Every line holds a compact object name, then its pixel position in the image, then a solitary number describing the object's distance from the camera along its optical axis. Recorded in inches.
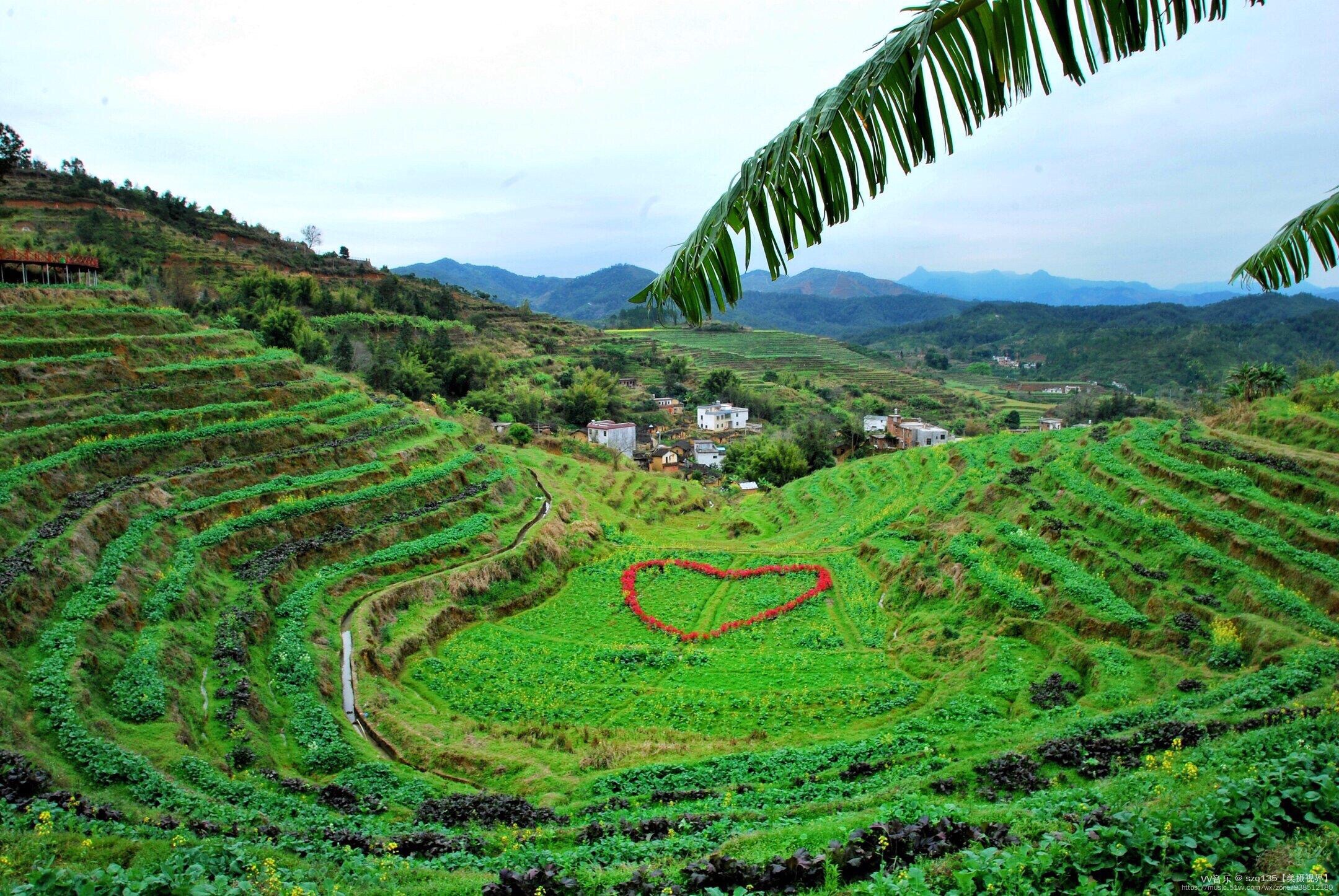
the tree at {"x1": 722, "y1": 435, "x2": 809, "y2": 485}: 1886.1
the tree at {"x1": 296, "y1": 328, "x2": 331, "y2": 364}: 1753.2
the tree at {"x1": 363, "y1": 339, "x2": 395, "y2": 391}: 1843.0
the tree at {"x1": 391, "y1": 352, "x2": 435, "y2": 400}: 1927.9
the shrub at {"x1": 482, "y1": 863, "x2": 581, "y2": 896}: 238.5
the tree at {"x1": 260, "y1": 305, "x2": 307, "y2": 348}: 1683.1
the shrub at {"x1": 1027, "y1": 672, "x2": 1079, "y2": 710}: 528.4
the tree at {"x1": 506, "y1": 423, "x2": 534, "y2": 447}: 1713.8
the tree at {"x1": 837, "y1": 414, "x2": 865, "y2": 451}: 2082.9
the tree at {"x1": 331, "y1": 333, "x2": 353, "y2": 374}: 1860.2
